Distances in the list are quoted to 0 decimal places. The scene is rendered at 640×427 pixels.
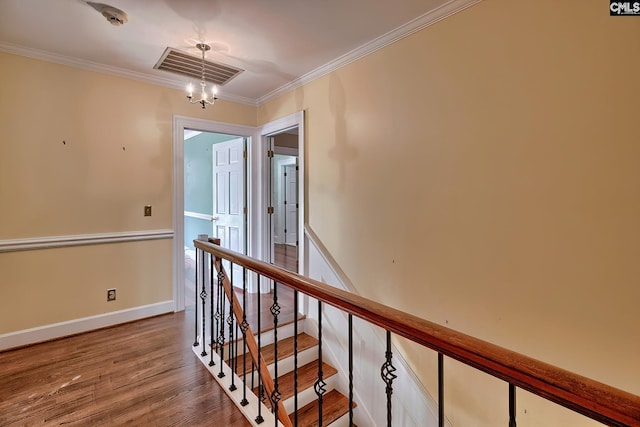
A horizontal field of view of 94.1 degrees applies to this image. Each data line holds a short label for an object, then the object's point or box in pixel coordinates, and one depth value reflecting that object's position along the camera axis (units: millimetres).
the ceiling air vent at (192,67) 2548
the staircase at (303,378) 2414
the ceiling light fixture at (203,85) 2240
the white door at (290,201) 7355
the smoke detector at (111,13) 1875
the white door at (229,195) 3854
